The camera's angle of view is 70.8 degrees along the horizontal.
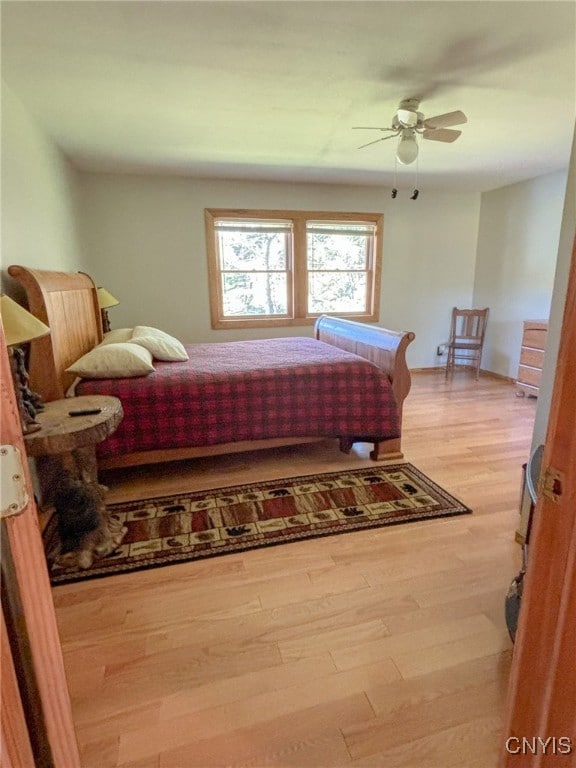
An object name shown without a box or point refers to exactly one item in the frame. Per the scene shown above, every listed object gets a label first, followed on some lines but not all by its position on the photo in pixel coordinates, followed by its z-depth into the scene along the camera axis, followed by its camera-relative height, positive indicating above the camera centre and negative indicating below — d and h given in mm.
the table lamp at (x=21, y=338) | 1613 -200
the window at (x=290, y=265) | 4789 +202
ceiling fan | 2613 +989
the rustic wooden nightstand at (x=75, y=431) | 1667 -599
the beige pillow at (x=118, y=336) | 3201 -412
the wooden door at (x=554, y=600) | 597 -496
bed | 2426 -695
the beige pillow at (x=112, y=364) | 2463 -475
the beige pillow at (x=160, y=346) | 2986 -453
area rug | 1930 -1243
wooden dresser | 4211 -803
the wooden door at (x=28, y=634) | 542 -498
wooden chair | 5328 -750
